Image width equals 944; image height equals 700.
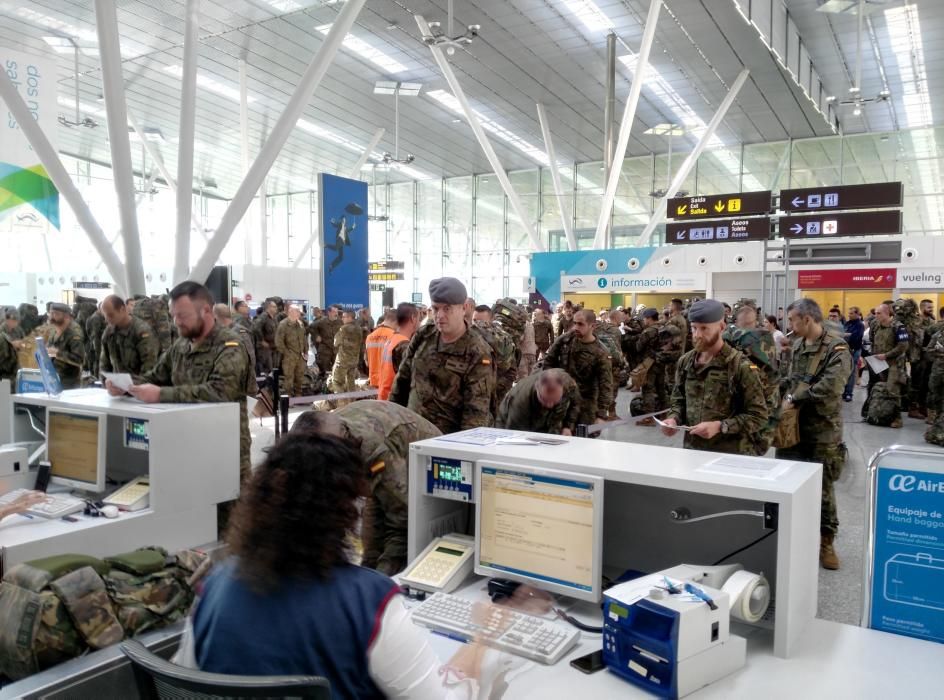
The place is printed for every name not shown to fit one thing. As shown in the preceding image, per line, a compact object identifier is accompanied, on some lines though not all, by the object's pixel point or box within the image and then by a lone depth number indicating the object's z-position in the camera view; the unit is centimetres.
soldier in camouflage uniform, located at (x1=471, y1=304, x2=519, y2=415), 598
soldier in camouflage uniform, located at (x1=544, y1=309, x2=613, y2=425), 564
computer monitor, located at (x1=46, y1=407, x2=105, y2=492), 306
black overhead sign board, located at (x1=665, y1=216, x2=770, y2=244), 879
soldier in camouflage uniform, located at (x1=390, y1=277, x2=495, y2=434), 350
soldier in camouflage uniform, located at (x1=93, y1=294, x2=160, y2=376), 528
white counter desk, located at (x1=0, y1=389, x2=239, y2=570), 276
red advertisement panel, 1462
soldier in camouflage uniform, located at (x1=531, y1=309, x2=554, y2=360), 1168
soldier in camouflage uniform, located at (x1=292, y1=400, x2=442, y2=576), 242
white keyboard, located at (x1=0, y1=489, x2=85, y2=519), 285
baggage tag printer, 155
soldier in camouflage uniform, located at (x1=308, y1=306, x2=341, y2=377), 1189
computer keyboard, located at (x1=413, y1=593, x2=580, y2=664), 177
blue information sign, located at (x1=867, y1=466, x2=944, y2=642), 182
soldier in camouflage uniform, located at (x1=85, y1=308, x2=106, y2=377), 796
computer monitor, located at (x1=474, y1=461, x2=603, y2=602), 194
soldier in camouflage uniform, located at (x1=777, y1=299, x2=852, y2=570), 403
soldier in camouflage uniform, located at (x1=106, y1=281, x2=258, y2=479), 347
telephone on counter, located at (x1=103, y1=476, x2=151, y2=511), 301
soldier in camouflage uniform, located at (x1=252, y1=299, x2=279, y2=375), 1077
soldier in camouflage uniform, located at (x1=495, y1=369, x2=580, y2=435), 388
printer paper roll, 173
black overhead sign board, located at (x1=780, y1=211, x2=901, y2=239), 797
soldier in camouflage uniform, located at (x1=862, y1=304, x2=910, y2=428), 857
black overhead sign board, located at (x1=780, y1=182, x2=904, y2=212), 763
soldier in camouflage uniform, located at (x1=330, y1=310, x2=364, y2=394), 948
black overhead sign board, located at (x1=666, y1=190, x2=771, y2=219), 875
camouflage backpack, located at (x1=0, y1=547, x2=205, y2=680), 167
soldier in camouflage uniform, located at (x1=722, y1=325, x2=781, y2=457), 361
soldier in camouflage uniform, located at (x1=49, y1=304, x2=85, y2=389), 617
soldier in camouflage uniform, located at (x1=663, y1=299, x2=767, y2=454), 350
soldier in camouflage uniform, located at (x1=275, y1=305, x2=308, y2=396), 1028
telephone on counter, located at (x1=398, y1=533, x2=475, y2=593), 215
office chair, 104
